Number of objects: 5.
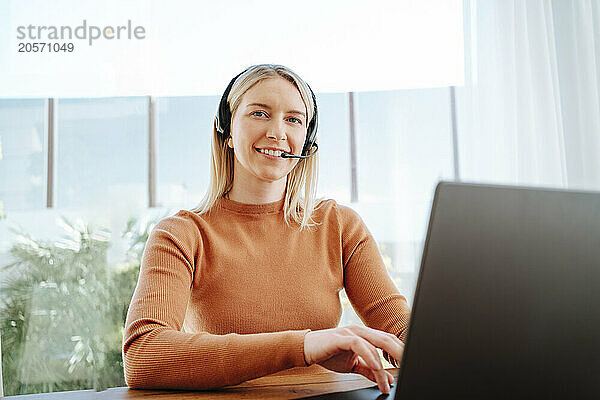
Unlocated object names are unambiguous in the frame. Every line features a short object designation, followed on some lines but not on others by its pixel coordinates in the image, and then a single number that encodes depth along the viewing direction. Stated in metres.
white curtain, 2.25
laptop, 0.44
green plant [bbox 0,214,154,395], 2.13
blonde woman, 1.04
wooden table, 0.74
